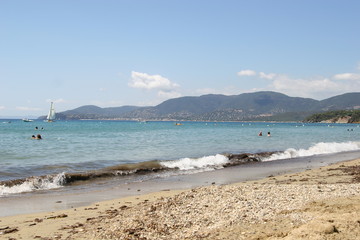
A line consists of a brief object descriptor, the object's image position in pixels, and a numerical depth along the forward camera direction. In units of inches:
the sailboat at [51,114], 6402.6
